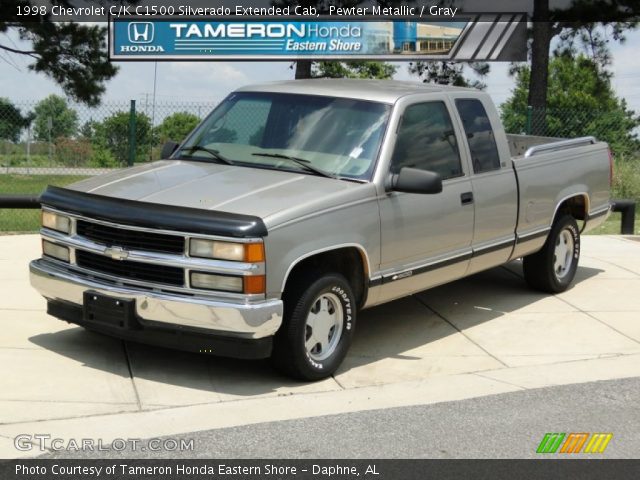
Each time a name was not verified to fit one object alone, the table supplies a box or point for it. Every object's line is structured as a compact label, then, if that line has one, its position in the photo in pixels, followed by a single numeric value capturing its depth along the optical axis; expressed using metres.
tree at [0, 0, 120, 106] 22.80
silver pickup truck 6.43
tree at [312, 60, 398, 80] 29.78
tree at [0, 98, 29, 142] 17.14
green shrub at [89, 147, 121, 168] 15.50
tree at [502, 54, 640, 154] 20.53
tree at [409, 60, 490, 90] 27.20
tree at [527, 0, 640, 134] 26.69
